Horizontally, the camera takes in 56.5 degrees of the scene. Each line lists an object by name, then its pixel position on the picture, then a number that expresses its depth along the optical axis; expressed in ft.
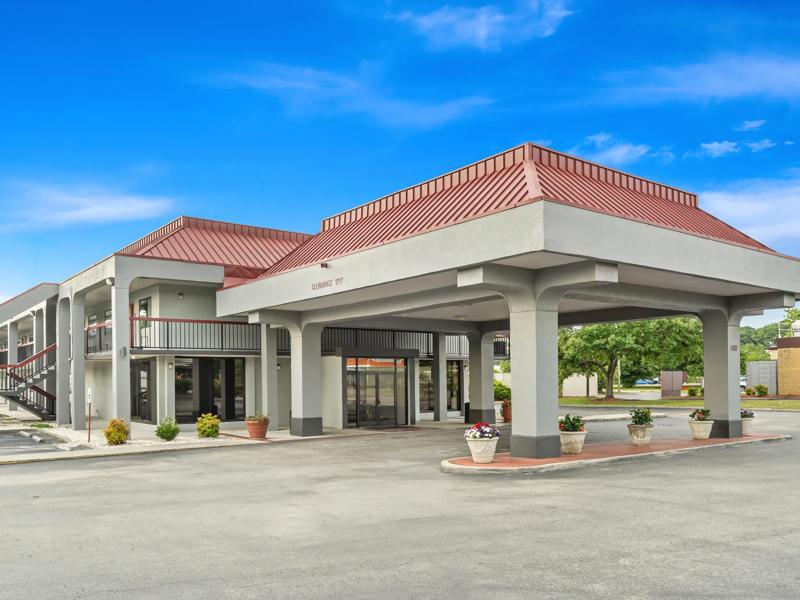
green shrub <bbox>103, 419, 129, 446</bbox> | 77.05
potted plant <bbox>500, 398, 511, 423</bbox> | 110.83
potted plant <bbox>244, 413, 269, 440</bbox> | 84.38
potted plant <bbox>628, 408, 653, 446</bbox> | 70.49
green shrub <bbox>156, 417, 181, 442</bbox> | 80.02
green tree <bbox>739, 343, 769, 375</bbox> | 288.69
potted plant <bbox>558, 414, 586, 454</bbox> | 61.16
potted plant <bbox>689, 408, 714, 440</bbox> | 75.97
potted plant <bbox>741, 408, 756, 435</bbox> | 80.94
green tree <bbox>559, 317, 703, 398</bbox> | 176.86
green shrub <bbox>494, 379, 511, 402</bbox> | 126.82
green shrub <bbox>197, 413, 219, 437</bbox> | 84.09
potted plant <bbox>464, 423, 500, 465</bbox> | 56.03
